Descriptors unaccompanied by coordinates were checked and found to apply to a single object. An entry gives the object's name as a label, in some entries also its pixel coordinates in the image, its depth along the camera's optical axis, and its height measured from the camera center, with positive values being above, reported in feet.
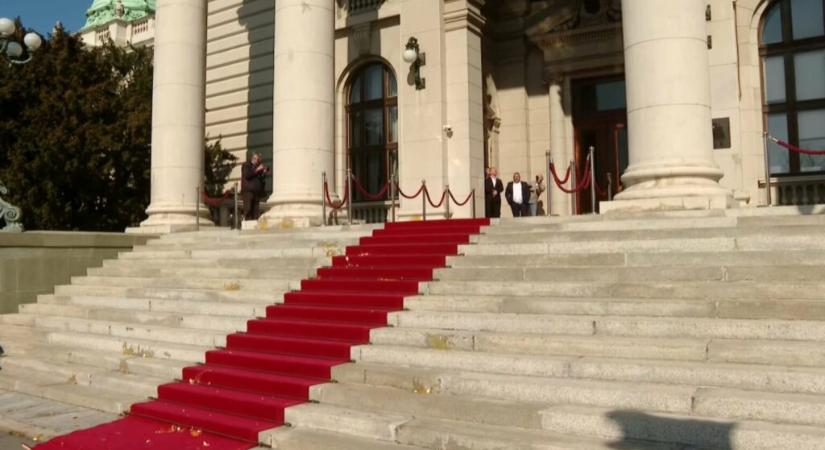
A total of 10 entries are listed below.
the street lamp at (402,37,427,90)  59.11 +18.31
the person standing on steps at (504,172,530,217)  54.90 +6.22
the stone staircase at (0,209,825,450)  17.60 -2.51
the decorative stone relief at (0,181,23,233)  44.45 +4.07
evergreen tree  68.90 +13.79
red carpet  21.86 -3.18
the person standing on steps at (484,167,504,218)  57.31 +6.59
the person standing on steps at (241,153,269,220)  53.88 +7.30
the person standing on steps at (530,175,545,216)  59.06 +6.41
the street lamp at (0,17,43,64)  50.43 +17.37
